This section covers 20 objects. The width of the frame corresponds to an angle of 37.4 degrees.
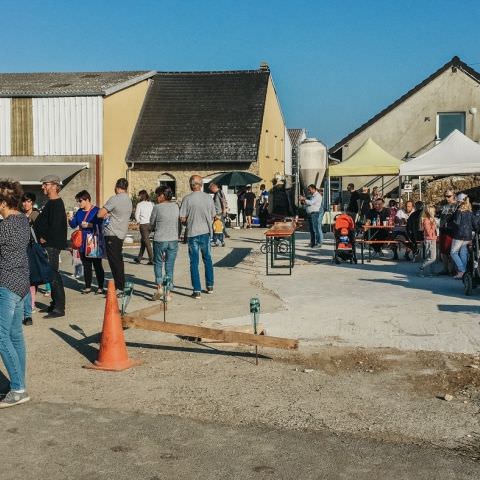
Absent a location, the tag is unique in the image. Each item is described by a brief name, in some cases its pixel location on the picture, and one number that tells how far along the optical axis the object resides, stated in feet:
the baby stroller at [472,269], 36.09
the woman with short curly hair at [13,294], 19.27
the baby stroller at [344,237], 51.94
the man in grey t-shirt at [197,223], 36.37
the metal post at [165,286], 28.29
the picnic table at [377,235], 53.93
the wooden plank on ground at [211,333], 22.81
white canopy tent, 59.31
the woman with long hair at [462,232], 40.91
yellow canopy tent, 71.31
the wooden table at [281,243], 46.34
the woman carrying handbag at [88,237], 36.73
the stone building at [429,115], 114.52
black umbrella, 90.78
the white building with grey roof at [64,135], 112.78
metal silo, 94.79
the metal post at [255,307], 23.90
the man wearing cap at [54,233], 32.55
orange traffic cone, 23.09
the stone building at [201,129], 115.55
